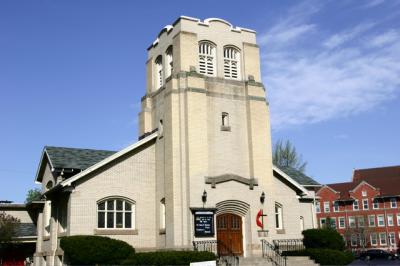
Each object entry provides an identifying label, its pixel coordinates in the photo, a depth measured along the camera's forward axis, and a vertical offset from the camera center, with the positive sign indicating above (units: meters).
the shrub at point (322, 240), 30.51 -0.57
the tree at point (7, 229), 31.48 +0.66
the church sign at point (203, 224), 26.12 +0.51
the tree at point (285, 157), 71.19 +10.49
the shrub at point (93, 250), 23.64 -0.61
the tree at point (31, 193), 88.91 +8.10
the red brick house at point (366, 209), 80.25 +3.40
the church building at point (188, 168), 26.48 +3.66
